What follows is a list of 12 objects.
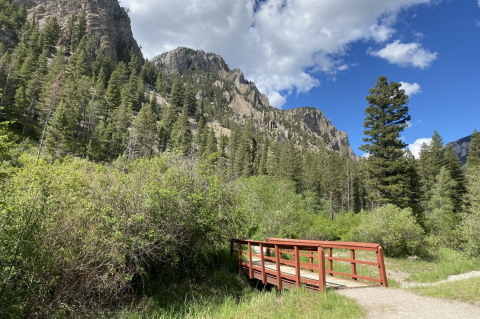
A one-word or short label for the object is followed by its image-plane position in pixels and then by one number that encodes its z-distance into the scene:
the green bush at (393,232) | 16.06
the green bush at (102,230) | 5.48
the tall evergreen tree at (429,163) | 40.47
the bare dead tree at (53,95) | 37.76
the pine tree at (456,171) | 35.22
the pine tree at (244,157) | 60.23
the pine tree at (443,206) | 24.19
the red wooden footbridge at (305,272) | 6.39
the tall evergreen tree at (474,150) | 36.92
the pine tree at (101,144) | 43.44
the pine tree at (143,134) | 49.66
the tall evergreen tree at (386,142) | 24.73
